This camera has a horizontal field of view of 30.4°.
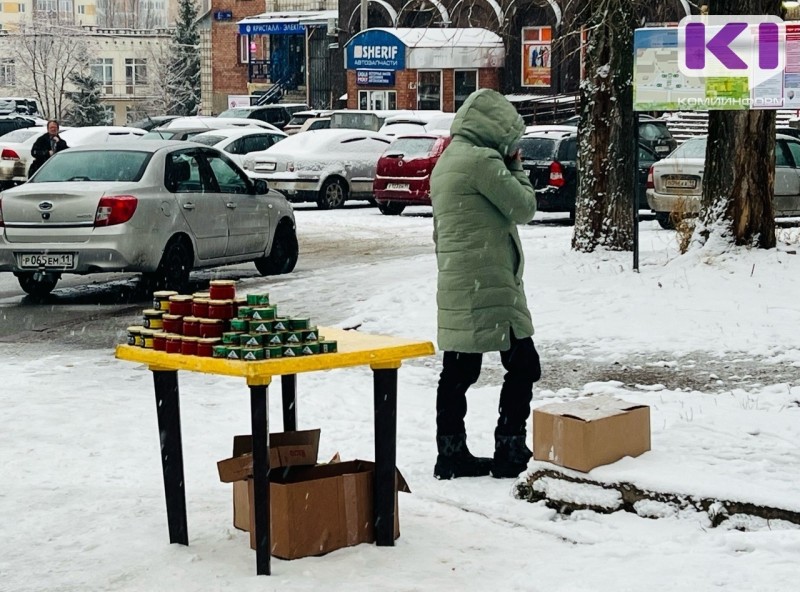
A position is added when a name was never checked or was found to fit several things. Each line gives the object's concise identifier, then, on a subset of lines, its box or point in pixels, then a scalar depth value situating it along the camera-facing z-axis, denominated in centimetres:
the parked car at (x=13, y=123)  4188
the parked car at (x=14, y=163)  3038
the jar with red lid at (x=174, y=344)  570
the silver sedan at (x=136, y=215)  1330
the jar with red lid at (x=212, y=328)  559
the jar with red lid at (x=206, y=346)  555
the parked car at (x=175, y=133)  3199
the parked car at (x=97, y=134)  3156
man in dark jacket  2211
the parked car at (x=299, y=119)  4037
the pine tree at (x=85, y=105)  6962
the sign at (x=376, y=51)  5322
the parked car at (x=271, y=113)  4588
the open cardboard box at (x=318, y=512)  570
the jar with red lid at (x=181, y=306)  582
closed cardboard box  648
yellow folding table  573
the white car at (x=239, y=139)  2988
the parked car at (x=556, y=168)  2355
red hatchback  2430
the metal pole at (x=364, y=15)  5231
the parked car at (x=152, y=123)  4451
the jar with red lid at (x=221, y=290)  578
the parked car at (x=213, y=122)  3672
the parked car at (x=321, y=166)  2583
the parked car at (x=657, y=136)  2897
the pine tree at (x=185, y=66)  7956
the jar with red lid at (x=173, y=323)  580
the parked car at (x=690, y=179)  2031
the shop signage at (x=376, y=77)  5481
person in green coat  676
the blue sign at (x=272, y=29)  6656
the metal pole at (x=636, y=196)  1283
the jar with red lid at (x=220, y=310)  566
